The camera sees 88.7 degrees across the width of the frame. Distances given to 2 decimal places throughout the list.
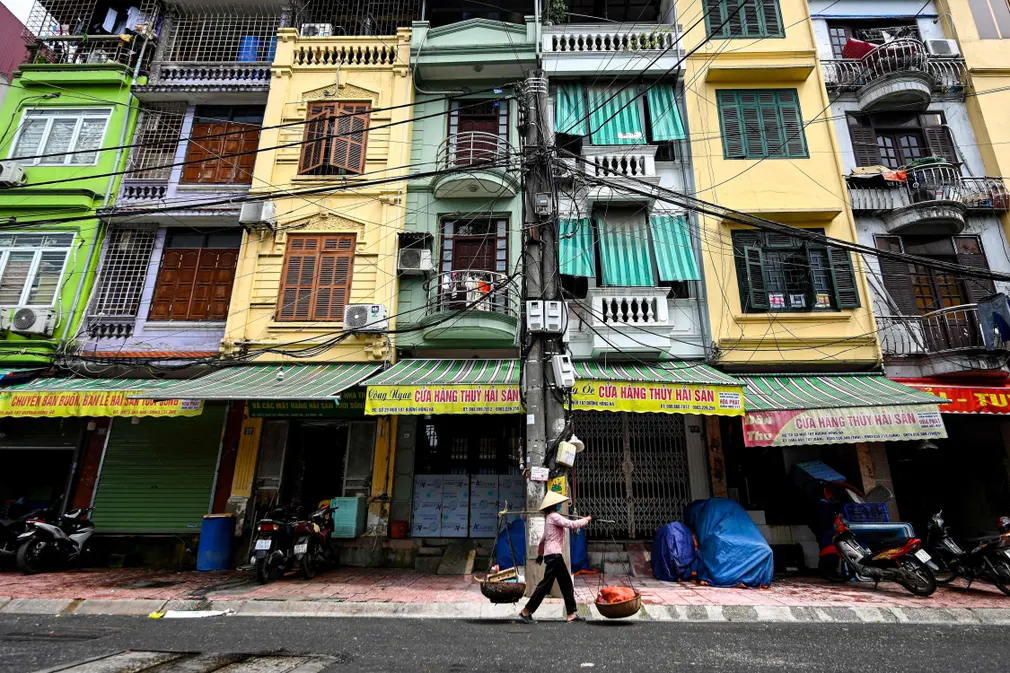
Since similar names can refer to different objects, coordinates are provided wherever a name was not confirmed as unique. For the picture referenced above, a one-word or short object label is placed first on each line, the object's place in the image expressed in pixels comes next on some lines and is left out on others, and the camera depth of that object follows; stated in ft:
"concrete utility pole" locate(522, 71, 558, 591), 22.91
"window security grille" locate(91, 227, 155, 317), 39.58
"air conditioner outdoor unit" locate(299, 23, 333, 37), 44.68
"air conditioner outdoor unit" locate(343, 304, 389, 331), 36.06
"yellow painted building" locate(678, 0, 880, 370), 35.60
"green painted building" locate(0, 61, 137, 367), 37.32
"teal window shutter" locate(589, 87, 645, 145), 39.63
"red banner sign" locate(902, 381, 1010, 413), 31.71
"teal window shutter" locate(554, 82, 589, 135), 39.63
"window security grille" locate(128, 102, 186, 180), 42.75
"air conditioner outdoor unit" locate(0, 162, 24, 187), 39.75
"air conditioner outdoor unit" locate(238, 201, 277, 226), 38.55
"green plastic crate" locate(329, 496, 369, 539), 33.22
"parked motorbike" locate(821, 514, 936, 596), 24.70
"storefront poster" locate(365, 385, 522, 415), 28.76
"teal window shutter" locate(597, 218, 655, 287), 36.65
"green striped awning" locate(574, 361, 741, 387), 29.60
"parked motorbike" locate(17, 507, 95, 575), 29.60
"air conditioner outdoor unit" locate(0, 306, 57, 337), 36.45
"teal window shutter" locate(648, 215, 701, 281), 36.40
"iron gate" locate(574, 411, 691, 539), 34.91
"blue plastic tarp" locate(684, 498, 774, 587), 27.22
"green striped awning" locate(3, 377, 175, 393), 32.49
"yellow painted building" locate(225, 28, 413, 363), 37.68
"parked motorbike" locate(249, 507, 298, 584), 27.12
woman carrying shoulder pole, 19.92
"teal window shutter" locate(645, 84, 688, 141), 39.29
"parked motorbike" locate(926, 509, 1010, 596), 24.08
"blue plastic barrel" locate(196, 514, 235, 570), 31.96
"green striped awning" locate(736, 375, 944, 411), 29.35
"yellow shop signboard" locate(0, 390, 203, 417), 30.99
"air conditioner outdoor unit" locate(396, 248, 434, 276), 37.45
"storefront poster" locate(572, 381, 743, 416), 28.53
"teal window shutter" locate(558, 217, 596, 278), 36.86
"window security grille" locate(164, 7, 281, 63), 45.42
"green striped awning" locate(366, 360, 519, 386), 29.91
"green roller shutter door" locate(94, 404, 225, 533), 36.06
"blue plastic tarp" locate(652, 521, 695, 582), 28.78
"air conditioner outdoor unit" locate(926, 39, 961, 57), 41.86
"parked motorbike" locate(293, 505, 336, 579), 28.45
